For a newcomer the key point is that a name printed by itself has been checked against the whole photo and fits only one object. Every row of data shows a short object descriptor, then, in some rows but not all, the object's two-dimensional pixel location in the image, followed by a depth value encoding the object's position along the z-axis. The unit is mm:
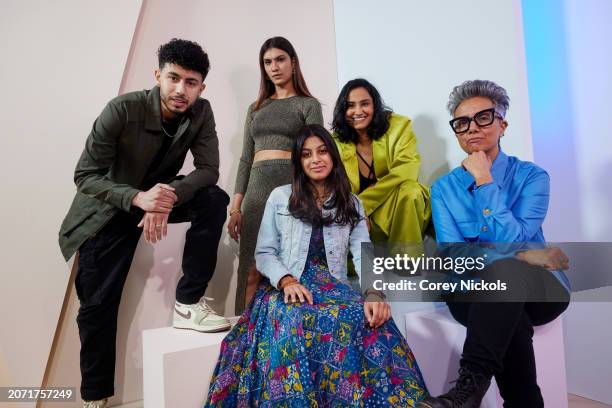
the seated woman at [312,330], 1320
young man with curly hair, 1690
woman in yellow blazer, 2029
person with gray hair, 1307
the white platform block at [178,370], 1388
